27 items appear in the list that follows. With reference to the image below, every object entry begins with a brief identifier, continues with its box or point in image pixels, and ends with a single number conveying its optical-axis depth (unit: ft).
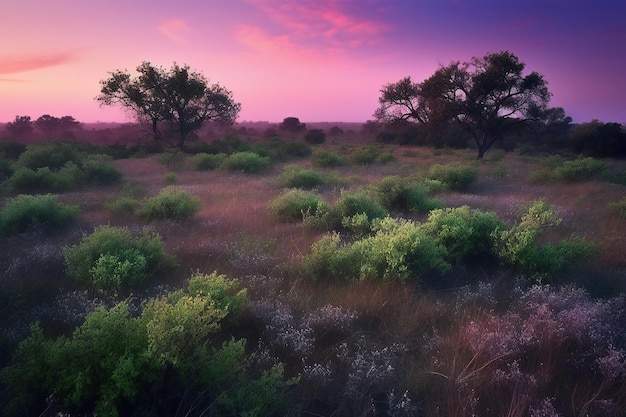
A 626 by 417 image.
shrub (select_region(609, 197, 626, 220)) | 34.15
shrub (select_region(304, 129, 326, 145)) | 170.81
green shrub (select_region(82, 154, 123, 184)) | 54.60
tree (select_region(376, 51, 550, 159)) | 93.66
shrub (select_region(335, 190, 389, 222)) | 31.09
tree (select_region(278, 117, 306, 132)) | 208.42
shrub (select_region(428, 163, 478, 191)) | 51.90
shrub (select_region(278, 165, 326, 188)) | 51.01
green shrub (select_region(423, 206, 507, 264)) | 23.15
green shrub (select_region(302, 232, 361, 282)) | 20.27
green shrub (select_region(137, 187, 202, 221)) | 32.50
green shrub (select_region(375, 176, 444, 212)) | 36.64
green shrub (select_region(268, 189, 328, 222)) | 32.68
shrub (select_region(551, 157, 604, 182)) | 55.77
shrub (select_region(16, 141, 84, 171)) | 66.26
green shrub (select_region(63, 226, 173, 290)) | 18.56
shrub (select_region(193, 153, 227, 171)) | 73.56
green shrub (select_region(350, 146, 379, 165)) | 84.99
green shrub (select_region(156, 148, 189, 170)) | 75.66
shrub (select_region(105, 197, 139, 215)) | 35.17
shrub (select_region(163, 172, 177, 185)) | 55.77
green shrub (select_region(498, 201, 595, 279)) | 20.97
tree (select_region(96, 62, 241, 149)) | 111.96
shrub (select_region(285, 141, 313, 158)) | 105.23
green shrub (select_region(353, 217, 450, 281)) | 19.36
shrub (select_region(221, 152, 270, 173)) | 69.10
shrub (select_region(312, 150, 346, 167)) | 77.77
